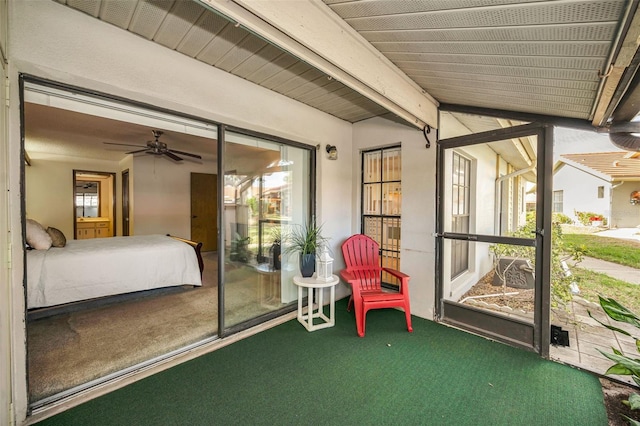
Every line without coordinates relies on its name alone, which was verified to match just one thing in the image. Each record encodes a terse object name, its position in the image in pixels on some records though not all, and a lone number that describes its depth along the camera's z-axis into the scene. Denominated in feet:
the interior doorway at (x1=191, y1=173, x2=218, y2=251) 22.80
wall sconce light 11.53
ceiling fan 14.08
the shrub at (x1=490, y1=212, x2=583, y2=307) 8.54
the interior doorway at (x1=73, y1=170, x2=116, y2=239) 21.77
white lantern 9.55
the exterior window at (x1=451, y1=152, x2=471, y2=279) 10.15
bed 9.35
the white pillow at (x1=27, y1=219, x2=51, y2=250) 10.20
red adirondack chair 8.90
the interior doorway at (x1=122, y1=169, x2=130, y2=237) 21.12
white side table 9.11
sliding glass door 9.09
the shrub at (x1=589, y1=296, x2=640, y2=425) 5.19
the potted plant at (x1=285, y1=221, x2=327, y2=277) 9.79
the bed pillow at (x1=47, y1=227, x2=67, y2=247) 10.99
